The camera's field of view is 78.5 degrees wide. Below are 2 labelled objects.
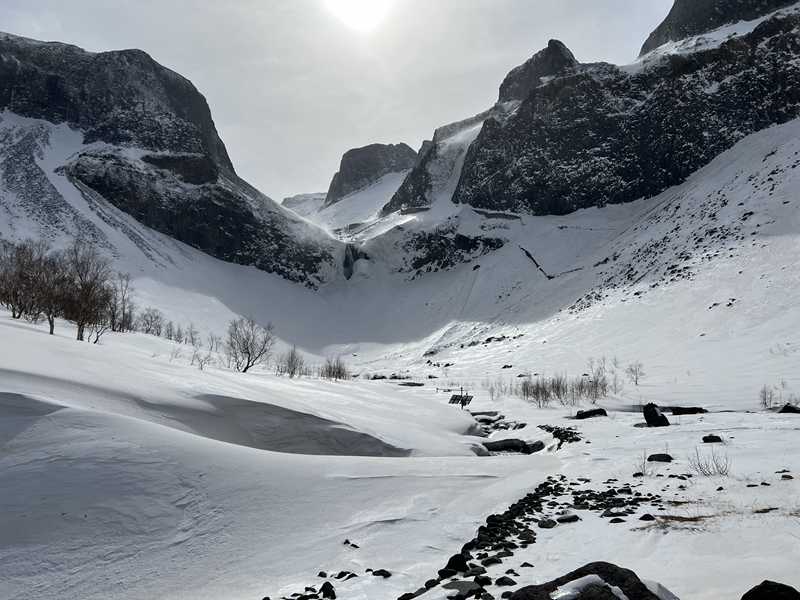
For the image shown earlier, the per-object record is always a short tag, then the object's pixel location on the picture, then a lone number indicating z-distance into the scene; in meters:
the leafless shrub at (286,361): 41.03
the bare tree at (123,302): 45.00
